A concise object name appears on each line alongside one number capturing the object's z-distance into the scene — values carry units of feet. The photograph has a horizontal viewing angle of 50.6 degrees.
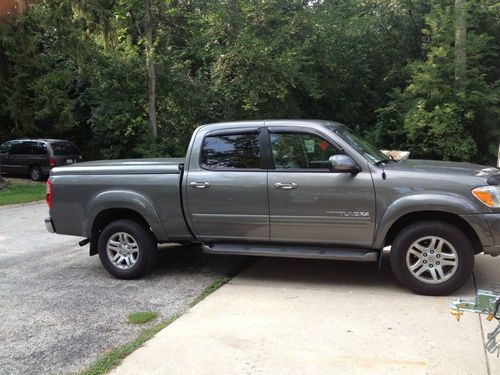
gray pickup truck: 18.10
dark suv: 69.15
